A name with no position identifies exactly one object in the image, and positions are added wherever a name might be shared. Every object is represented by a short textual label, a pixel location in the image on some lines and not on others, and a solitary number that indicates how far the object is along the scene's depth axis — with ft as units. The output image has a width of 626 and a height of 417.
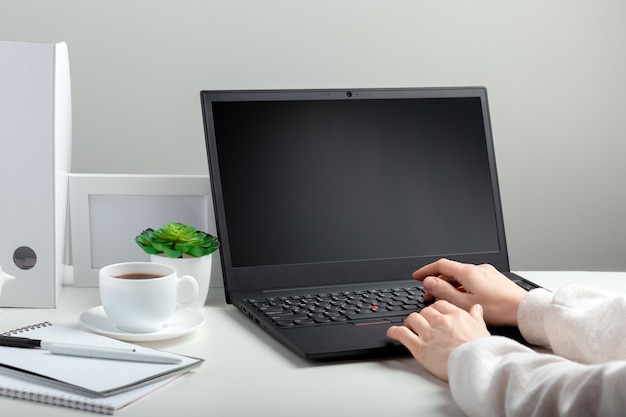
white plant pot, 4.65
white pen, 4.01
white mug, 4.29
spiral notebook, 3.77
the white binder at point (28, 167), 4.61
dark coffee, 4.44
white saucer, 4.27
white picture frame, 5.02
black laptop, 4.85
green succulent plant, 4.66
